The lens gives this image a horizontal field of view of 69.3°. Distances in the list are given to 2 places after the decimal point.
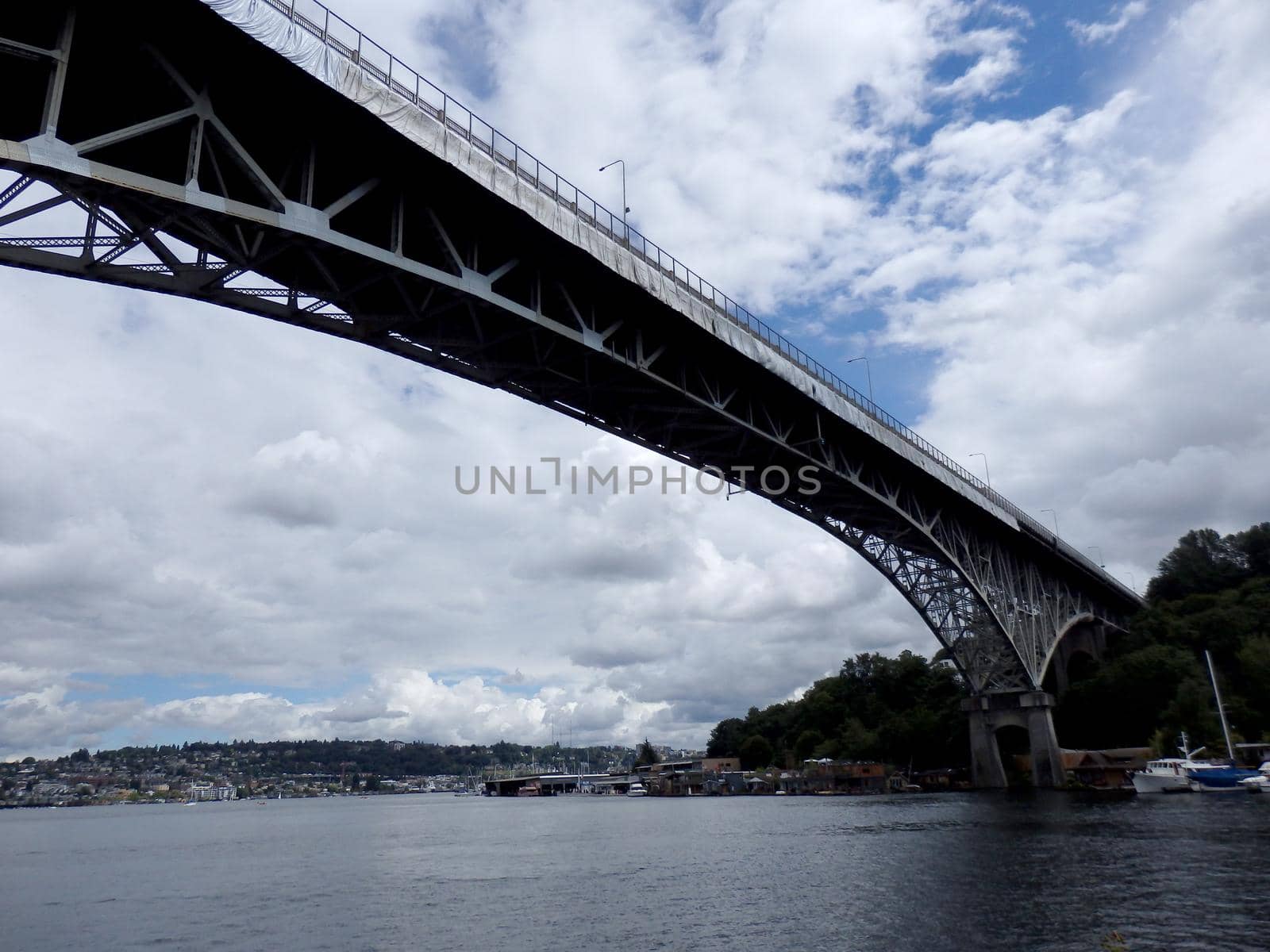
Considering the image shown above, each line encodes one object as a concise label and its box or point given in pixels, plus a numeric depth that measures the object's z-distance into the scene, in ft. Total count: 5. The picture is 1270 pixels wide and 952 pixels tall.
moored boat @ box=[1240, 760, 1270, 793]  154.81
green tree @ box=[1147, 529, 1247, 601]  301.63
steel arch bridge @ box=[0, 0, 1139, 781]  48.67
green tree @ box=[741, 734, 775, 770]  386.93
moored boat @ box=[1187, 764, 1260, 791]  162.71
